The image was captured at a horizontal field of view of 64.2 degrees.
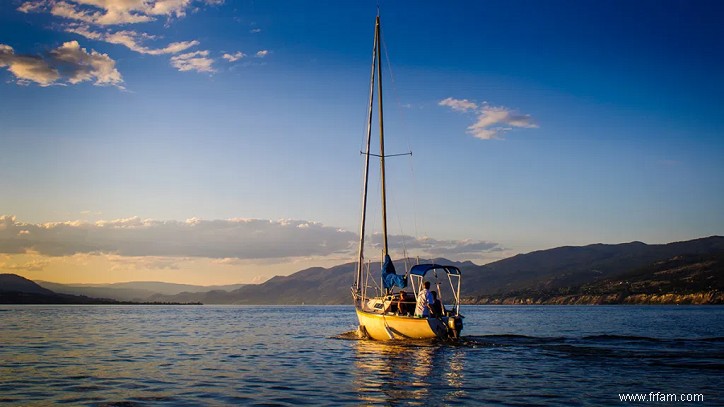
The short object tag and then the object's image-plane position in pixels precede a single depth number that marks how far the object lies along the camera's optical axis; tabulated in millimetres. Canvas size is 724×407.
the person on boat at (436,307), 40344
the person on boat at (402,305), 42812
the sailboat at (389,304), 40103
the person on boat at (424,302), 39812
